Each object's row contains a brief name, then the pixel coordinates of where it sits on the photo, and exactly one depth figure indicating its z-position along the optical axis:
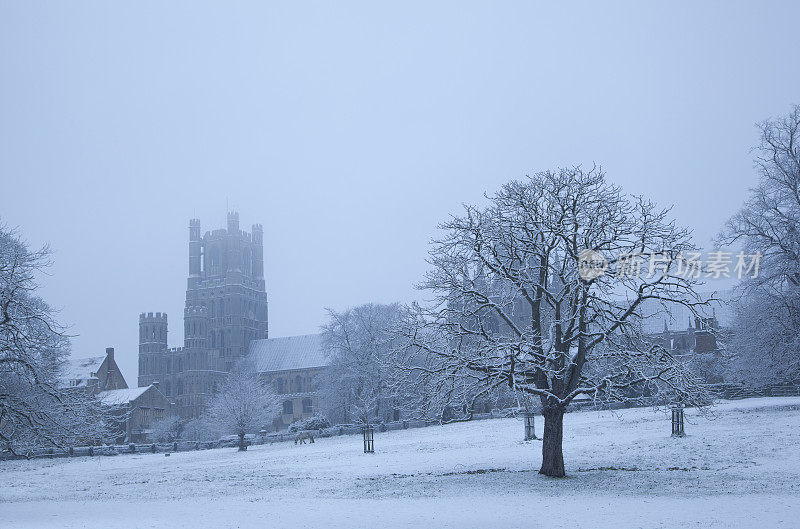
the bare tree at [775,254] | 32.16
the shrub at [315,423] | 61.81
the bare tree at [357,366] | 64.56
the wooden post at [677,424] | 28.96
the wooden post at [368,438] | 37.06
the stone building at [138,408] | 82.88
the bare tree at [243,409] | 57.59
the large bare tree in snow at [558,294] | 21.09
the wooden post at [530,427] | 33.21
